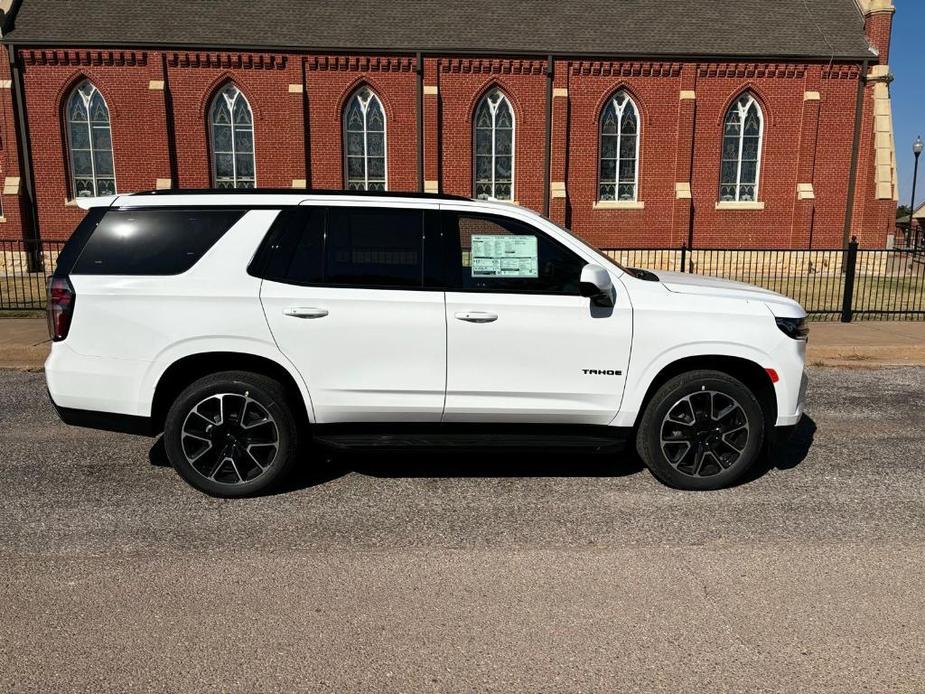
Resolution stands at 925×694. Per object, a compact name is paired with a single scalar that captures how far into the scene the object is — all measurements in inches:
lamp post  1215.2
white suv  164.6
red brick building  819.4
